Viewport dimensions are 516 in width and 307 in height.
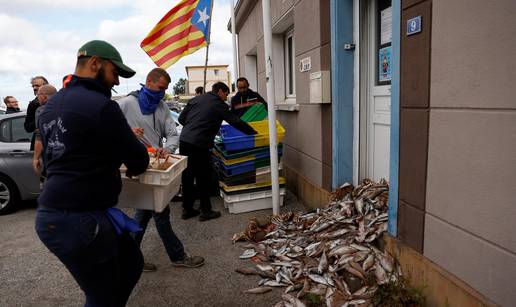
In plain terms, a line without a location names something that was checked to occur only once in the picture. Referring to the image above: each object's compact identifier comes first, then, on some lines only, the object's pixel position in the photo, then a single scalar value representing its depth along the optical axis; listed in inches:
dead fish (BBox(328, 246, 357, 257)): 147.3
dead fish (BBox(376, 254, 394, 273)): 136.6
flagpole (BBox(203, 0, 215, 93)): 267.1
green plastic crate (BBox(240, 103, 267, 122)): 258.1
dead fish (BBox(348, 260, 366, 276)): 136.5
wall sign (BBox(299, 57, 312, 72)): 231.1
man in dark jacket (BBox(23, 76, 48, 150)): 235.6
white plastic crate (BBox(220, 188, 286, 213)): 242.5
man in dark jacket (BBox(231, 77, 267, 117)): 326.3
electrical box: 205.0
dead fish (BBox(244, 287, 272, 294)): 147.2
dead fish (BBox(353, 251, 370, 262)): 142.1
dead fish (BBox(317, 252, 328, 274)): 146.6
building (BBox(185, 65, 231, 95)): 2016.5
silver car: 270.1
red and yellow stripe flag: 243.1
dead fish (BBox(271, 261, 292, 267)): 160.1
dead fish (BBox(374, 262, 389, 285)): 131.5
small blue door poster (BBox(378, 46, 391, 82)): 171.5
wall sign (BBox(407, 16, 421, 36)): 121.3
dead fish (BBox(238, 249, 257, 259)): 178.2
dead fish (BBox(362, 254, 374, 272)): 138.3
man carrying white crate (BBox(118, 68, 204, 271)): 162.1
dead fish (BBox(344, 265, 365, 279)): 135.4
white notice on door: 169.4
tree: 3545.8
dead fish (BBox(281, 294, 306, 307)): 132.3
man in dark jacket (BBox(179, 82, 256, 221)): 233.5
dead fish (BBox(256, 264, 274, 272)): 162.1
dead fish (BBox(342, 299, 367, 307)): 126.8
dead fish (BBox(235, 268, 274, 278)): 159.0
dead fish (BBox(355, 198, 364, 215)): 166.4
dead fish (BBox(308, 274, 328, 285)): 140.2
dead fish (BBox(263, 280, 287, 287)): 149.9
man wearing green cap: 84.9
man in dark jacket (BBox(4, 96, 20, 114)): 370.3
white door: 173.5
